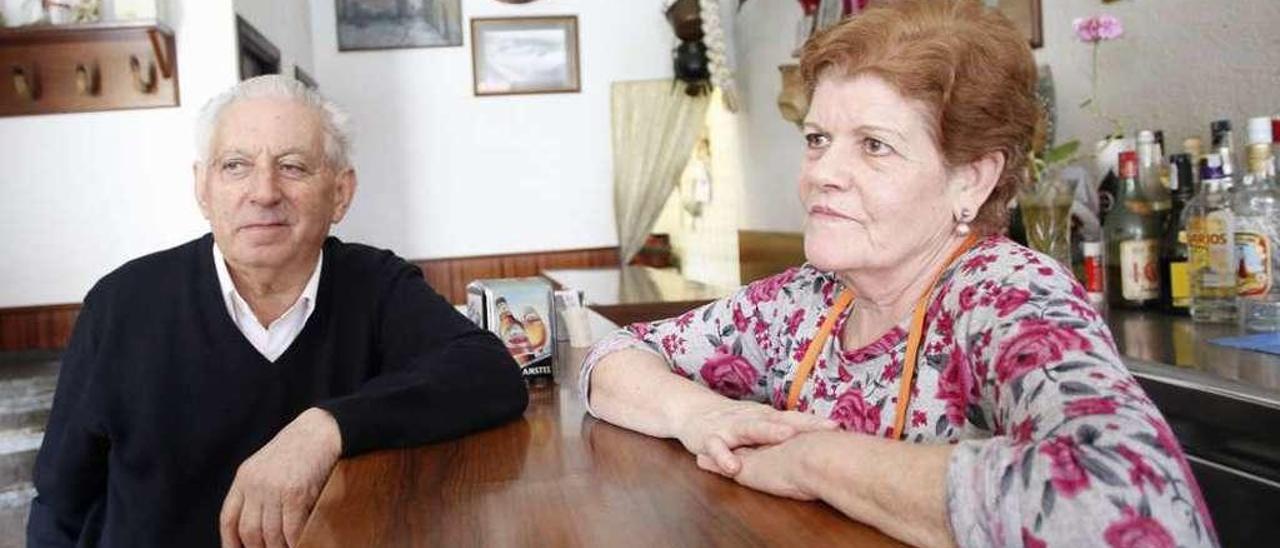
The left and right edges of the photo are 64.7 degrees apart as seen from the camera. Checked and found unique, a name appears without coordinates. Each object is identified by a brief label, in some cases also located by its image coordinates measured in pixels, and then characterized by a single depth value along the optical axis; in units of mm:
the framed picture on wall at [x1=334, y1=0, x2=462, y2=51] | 6395
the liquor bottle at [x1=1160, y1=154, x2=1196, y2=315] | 1982
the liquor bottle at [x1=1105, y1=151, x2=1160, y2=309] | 2055
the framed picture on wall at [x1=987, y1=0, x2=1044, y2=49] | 2744
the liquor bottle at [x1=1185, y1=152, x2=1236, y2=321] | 1790
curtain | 6641
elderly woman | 767
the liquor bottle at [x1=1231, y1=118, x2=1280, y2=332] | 1711
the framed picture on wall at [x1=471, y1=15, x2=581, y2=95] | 6488
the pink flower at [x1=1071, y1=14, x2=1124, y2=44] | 2240
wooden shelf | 3865
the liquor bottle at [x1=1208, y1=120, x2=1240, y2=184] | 1813
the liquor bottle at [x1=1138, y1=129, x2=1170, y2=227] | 2062
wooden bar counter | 891
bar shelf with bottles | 1320
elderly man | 1519
